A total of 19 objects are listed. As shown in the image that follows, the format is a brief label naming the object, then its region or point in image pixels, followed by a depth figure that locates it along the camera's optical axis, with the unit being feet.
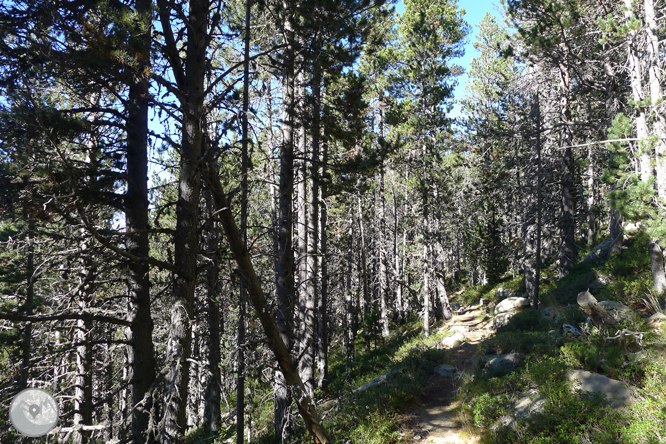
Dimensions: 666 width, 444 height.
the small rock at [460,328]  50.67
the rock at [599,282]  40.61
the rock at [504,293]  61.17
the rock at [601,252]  51.32
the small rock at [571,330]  28.84
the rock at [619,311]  24.89
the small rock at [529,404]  20.75
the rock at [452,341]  45.07
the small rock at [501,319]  46.55
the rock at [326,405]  32.04
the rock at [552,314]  37.50
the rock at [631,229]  45.83
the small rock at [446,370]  35.18
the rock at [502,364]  28.22
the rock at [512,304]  50.99
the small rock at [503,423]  20.68
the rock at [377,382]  33.54
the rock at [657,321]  23.72
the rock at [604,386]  19.03
